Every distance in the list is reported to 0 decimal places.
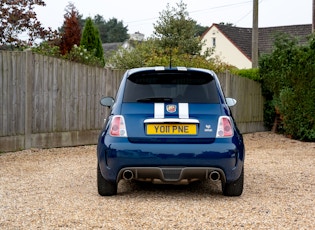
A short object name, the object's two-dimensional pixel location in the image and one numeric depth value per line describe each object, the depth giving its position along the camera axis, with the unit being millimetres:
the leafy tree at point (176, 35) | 35375
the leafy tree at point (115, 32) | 93562
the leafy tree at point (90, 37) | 27062
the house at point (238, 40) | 48219
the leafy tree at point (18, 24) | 19688
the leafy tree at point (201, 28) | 83106
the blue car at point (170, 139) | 6387
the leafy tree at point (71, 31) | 31658
